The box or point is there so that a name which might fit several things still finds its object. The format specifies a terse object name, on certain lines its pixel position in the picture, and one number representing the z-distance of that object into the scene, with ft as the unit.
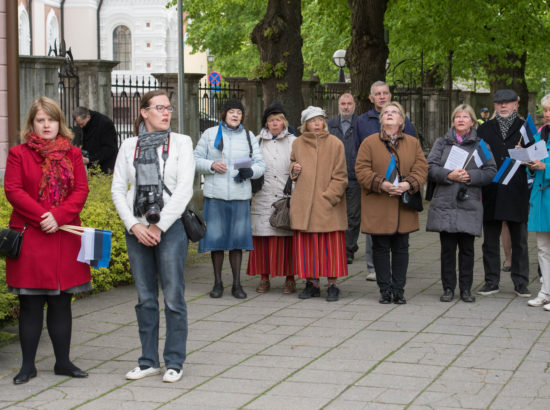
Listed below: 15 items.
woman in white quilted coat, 31.89
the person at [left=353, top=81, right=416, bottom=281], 33.81
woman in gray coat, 29.76
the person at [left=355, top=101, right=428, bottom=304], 29.76
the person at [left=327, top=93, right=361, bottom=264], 36.86
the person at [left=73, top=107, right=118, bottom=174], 41.57
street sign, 103.09
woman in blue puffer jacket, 30.96
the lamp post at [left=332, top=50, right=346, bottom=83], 106.11
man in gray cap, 31.09
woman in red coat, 20.77
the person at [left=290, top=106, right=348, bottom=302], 30.60
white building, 183.62
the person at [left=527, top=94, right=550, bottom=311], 29.17
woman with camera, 20.90
